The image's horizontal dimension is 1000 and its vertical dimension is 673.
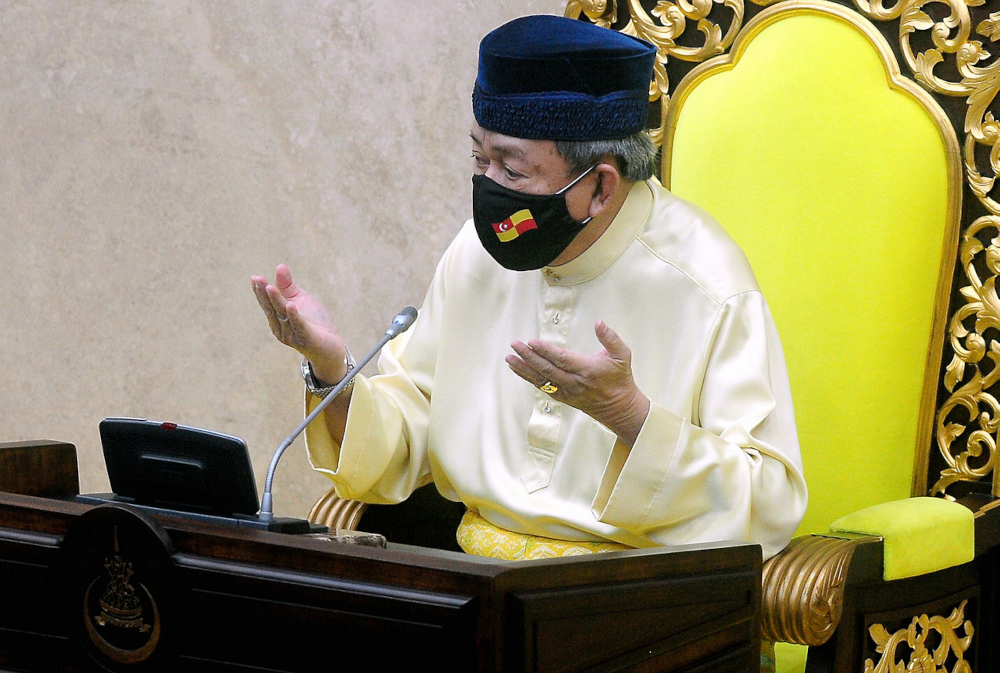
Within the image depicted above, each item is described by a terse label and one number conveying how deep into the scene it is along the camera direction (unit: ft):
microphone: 23.23
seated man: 23.56
